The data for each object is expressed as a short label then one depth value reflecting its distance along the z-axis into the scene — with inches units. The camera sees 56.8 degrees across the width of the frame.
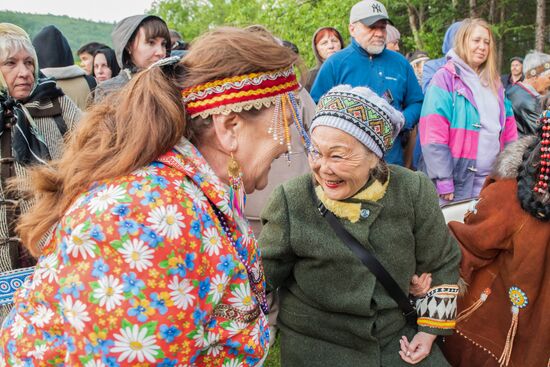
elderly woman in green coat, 82.6
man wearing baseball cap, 165.9
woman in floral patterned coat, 47.3
